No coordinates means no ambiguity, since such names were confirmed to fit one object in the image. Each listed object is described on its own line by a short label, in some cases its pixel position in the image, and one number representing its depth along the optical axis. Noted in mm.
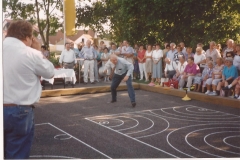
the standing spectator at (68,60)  7789
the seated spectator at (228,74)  6668
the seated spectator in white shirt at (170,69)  8195
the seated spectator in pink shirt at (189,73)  7672
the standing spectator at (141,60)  9089
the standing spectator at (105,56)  9487
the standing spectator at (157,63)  8670
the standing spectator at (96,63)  8728
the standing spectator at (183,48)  8552
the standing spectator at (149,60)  8998
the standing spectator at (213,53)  7758
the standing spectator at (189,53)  8369
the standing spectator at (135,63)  9121
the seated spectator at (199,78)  7414
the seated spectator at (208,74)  7262
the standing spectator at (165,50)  8966
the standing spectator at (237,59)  6681
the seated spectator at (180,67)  7999
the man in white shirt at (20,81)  2723
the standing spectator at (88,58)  9117
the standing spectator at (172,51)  8586
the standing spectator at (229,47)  7333
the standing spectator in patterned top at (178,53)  8422
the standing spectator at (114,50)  9109
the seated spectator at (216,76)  6988
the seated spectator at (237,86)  6323
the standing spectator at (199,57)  7912
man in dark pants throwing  6418
